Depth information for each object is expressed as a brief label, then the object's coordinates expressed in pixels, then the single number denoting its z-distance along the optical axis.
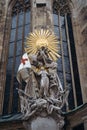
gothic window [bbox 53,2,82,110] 11.93
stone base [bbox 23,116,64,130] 7.62
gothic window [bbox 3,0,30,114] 11.84
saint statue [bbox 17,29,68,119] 7.95
